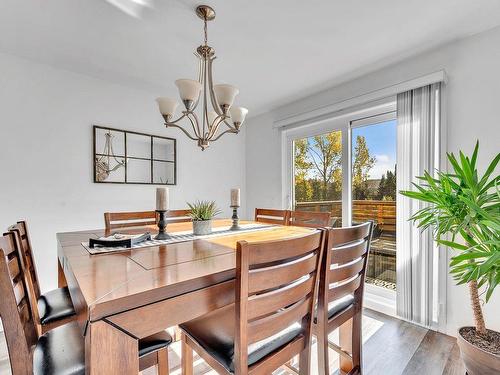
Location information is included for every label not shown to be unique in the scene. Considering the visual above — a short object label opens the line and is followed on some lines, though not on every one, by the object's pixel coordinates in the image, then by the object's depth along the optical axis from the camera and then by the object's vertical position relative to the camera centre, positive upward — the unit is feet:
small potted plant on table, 5.45 -0.74
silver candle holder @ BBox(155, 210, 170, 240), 4.97 -0.86
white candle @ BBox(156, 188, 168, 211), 4.96 -0.26
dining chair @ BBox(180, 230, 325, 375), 2.65 -1.58
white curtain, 6.73 -0.35
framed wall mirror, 8.55 +1.07
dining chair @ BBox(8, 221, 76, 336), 3.85 -2.07
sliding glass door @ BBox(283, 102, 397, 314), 8.14 +0.30
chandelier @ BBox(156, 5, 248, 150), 5.05 +1.88
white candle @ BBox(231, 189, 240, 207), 6.66 -0.33
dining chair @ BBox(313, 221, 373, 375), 3.59 -1.60
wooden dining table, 2.16 -1.08
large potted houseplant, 4.20 -0.89
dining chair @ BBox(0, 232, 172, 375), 2.49 -1.96
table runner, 4.04 -1.07
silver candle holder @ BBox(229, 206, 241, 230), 6.25 -0.92
